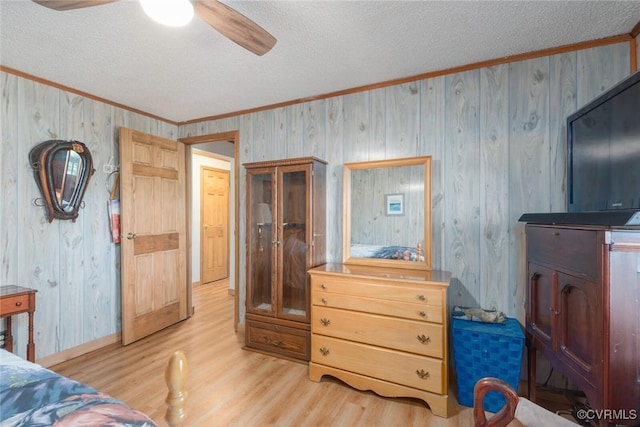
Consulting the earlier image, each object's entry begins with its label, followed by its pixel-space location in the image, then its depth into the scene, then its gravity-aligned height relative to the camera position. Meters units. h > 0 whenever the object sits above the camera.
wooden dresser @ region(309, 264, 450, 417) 1.80 -0.83
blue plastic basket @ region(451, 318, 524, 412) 1.75 -0.92
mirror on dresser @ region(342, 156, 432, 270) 2.27 -0.02
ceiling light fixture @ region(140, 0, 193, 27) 1.17 +0.86
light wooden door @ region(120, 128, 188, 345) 2.81 -0.25
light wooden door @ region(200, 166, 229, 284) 5.20 -0.26
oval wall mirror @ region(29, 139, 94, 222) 2.31 +0.32
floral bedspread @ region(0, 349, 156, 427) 0.82 -0.62
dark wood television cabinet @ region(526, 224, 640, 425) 1.07 -0.45
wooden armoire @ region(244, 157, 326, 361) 2.45 -0.34
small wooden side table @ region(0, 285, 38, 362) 1.93 -0.66
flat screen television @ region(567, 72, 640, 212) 1.29 +0.31
